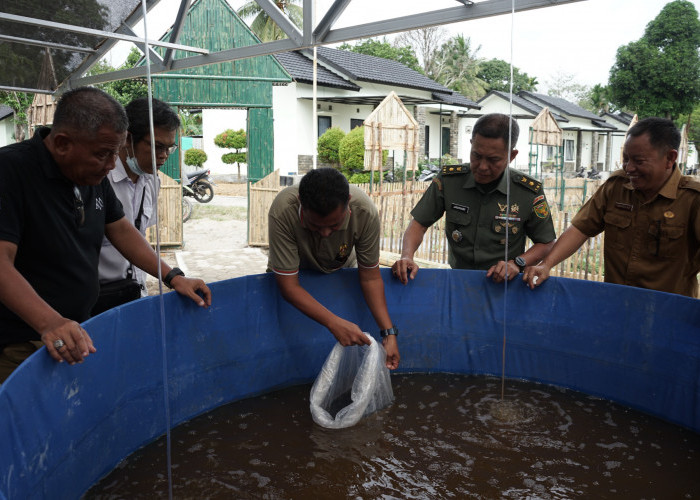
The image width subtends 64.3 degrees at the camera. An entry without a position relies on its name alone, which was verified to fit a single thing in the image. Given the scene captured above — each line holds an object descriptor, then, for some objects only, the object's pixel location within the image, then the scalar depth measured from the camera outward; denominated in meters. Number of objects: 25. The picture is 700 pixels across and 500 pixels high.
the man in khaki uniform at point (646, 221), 2.62
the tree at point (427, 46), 43.56
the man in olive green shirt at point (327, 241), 2.38
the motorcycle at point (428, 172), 18.09
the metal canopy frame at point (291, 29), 3.40
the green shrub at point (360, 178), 14.62
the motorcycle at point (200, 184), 14.59
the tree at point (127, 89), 18.35
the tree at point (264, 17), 23.86
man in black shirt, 1.66
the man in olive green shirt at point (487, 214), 3.15
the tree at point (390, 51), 33.78
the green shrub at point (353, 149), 14.78
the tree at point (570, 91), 68.81
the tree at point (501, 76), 49.38
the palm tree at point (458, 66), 43.97
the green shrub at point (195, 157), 22.20
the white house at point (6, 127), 23.52
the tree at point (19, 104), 15.86
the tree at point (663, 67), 26.72
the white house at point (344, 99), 15.99
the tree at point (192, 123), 24.68
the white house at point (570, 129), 28.83
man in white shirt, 2.50
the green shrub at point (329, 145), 16.14
